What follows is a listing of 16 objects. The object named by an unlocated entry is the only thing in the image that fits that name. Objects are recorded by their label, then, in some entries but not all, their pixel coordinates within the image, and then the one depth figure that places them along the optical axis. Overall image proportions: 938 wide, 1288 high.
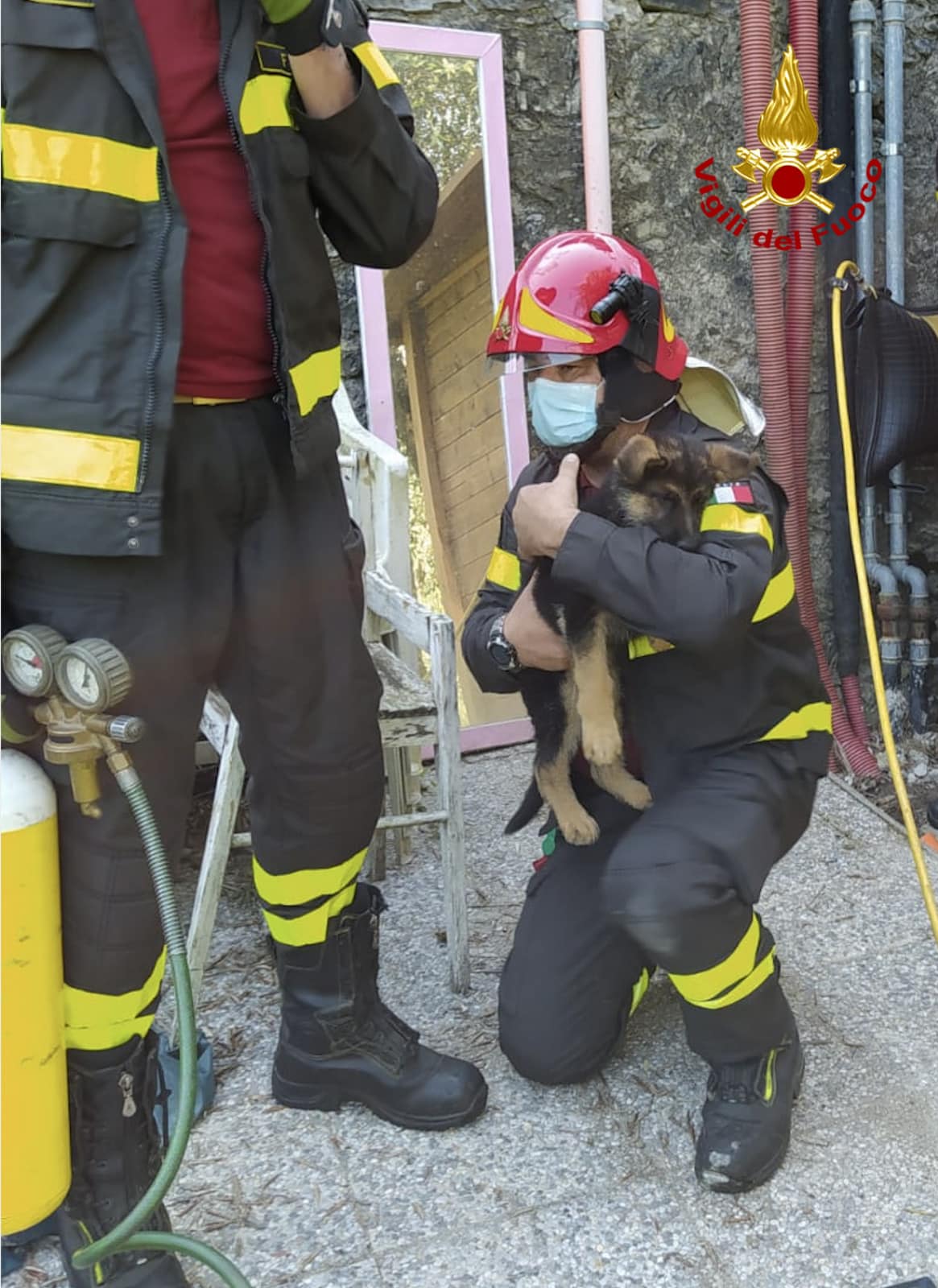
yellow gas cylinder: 1.51
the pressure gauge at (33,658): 1.51
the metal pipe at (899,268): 4.08
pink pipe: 3.83
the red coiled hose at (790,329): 3.94
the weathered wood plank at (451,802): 2.62
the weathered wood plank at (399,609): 2.72
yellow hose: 2.38
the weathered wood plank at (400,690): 2.67
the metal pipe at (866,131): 4.01
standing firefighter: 1.50
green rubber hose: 1.46
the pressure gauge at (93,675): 1.49
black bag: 3.87
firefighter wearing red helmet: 2.01
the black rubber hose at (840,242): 4.06
